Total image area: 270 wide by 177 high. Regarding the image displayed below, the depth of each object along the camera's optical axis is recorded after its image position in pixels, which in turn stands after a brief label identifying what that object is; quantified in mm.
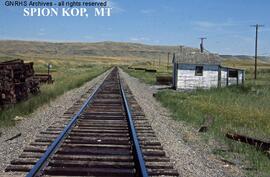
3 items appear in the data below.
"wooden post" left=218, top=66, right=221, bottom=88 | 37094
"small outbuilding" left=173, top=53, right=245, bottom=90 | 36875
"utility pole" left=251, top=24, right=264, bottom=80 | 62481
